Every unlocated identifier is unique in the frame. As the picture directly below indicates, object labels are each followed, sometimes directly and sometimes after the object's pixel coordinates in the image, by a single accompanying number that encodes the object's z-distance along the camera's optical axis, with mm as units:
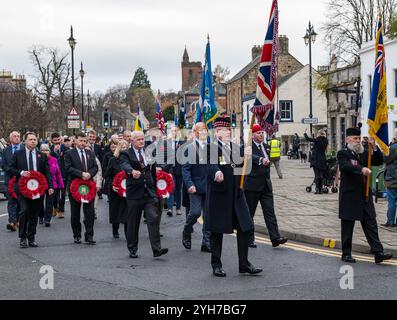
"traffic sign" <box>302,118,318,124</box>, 35562
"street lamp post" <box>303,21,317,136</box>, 40344
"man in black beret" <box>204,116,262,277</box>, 8555
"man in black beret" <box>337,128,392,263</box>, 9297
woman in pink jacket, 14430
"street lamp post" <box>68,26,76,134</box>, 36844
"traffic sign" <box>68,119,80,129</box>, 34406
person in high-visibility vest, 28484
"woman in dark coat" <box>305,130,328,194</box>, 19719
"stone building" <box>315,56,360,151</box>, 45875
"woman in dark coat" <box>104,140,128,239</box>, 12359
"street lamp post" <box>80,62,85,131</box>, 51962
